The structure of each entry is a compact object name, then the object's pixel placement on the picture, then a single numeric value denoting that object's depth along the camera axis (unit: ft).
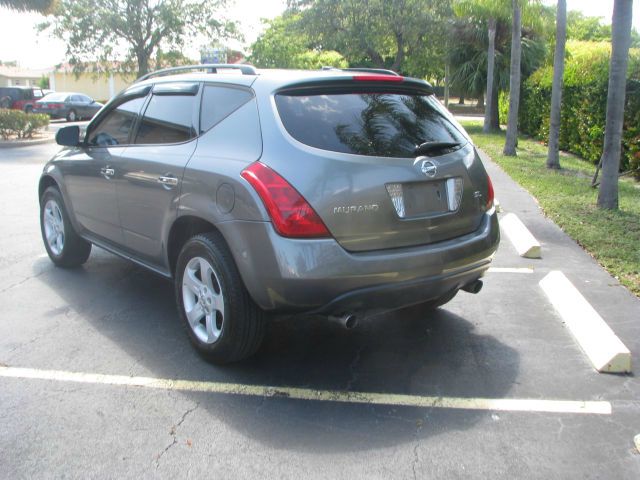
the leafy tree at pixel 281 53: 126.21
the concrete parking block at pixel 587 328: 12.88
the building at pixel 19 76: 256.21
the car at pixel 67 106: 103.86
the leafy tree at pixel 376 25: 96.07
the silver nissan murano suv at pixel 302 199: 11.42
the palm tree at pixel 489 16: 54.85
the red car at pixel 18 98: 109.09
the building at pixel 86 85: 178.95
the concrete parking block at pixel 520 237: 21.90
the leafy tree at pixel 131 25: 94.84
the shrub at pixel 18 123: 66.33
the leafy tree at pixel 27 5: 72.18
